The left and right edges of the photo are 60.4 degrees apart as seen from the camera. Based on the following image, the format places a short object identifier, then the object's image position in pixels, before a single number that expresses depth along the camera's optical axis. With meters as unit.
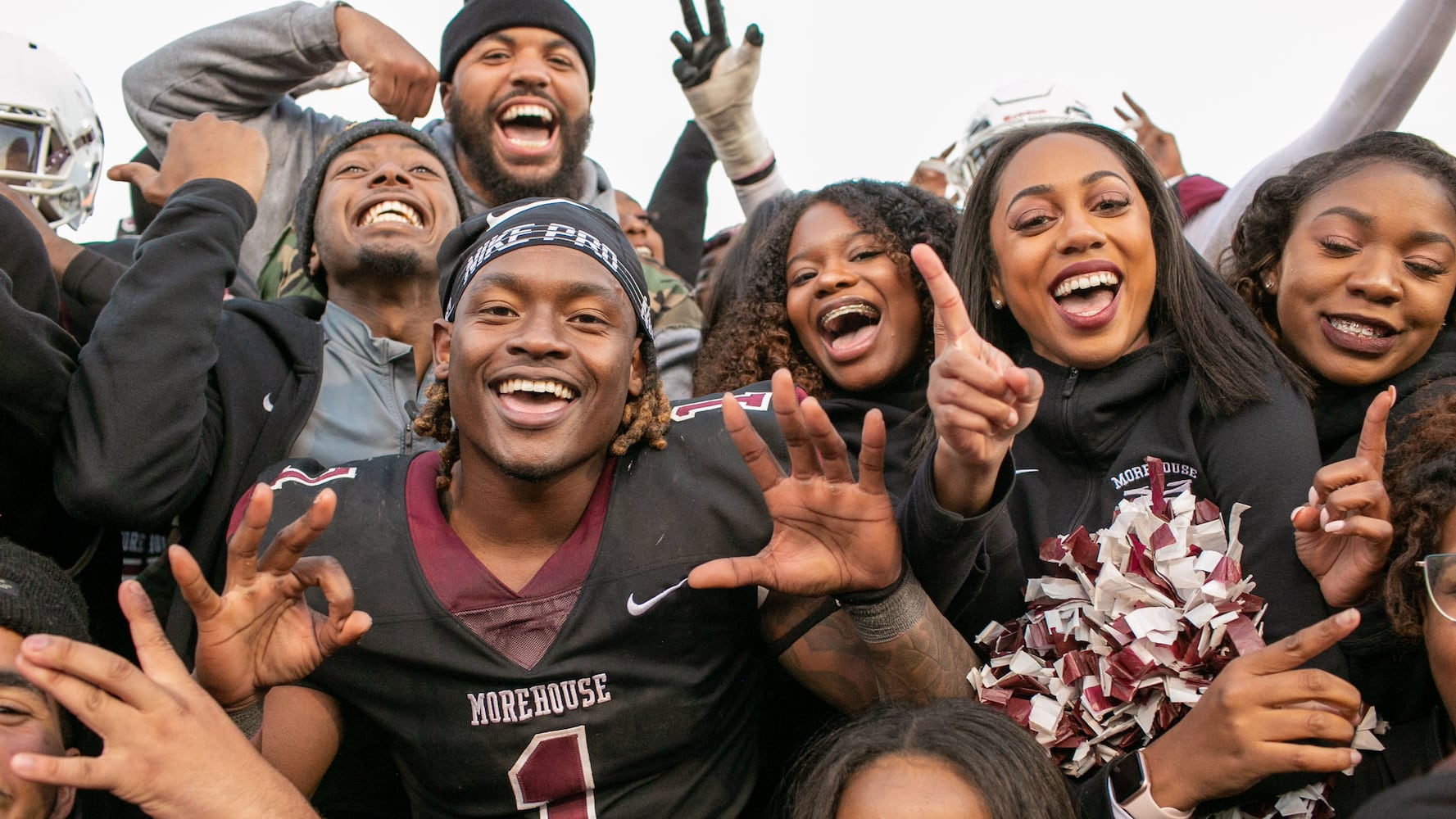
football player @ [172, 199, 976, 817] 2.65
